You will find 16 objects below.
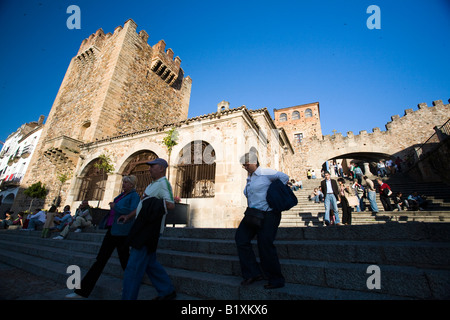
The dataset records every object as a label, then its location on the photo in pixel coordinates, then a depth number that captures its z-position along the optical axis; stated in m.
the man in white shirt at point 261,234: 2.03
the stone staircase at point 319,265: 1.82
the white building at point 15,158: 18.84
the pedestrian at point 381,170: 14.73
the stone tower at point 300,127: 21.80
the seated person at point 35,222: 7.71
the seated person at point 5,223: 9.81
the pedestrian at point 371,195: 6.75
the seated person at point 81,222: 5.66
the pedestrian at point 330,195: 5.53
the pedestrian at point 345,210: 5.64
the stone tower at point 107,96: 12.96
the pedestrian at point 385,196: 6.96
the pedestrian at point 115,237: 2.29
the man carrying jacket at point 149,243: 1.88
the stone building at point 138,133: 8.16
